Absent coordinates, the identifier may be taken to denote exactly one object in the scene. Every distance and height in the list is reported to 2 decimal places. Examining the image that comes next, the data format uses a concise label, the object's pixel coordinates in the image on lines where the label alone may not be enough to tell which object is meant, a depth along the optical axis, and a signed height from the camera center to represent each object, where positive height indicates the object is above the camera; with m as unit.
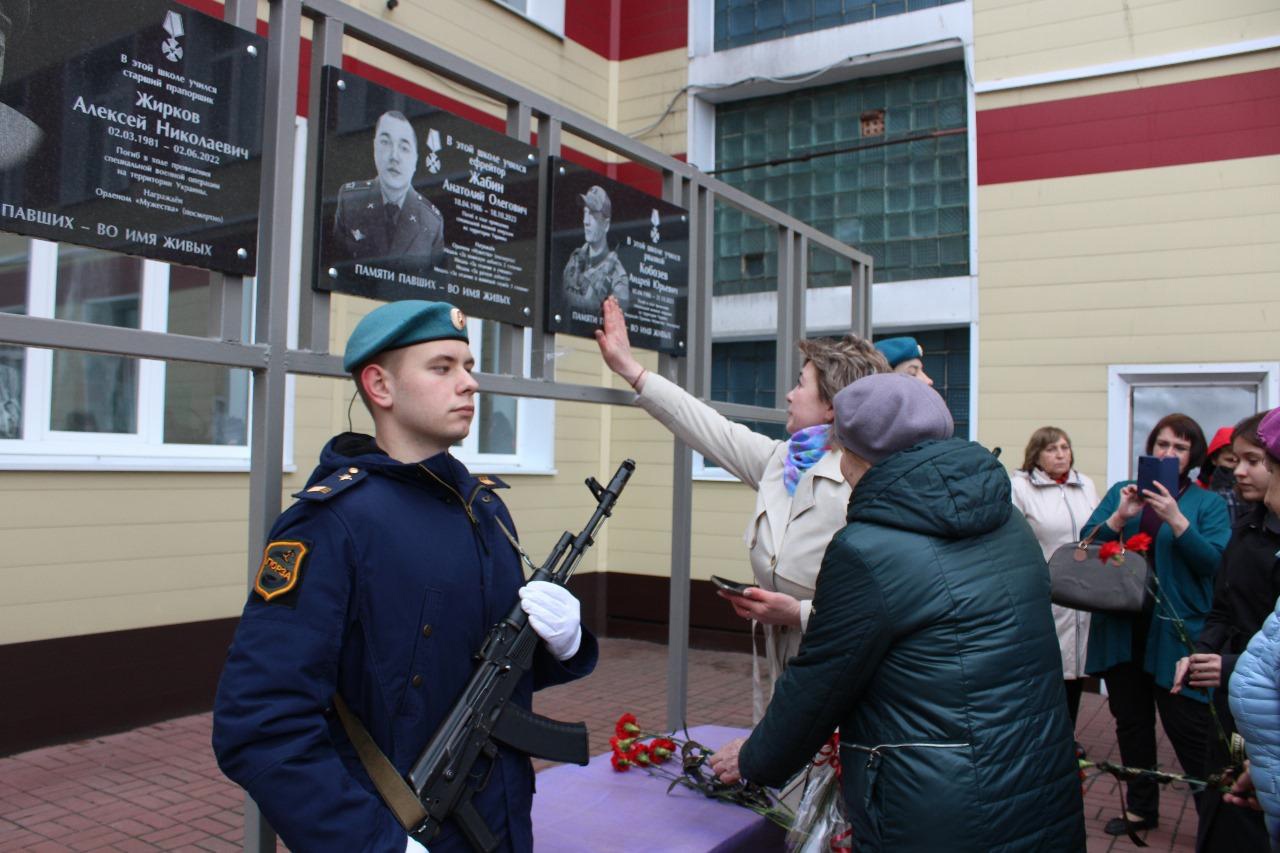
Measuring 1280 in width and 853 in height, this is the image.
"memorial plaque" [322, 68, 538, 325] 2.43 +0.65
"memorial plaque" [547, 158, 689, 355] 3.20 +0.69
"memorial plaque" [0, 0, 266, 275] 1.82 +0.62
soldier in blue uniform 1.63 -0.30
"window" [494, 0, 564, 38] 8.98 +4.00
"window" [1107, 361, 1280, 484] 6.93 +0.50
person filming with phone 4.37 -0.68
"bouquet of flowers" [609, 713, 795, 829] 3.04 -1.00
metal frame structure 2.02 +0.36
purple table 2.71 -1.04
